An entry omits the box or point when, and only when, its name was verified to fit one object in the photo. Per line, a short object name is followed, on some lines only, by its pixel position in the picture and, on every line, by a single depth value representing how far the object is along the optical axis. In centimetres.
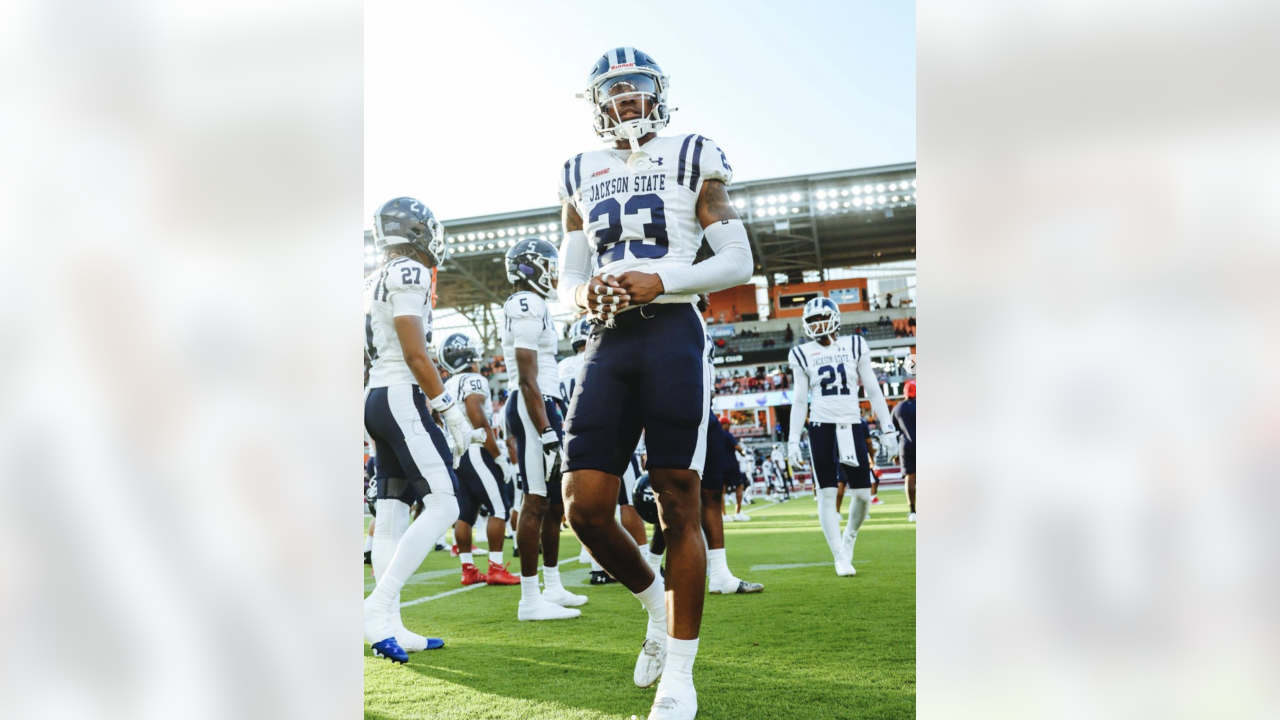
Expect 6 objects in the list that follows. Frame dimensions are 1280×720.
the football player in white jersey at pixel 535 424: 517
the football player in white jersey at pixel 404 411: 415
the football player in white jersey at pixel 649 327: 284
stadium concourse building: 3622
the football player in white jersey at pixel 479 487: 718
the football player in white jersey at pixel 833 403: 723
